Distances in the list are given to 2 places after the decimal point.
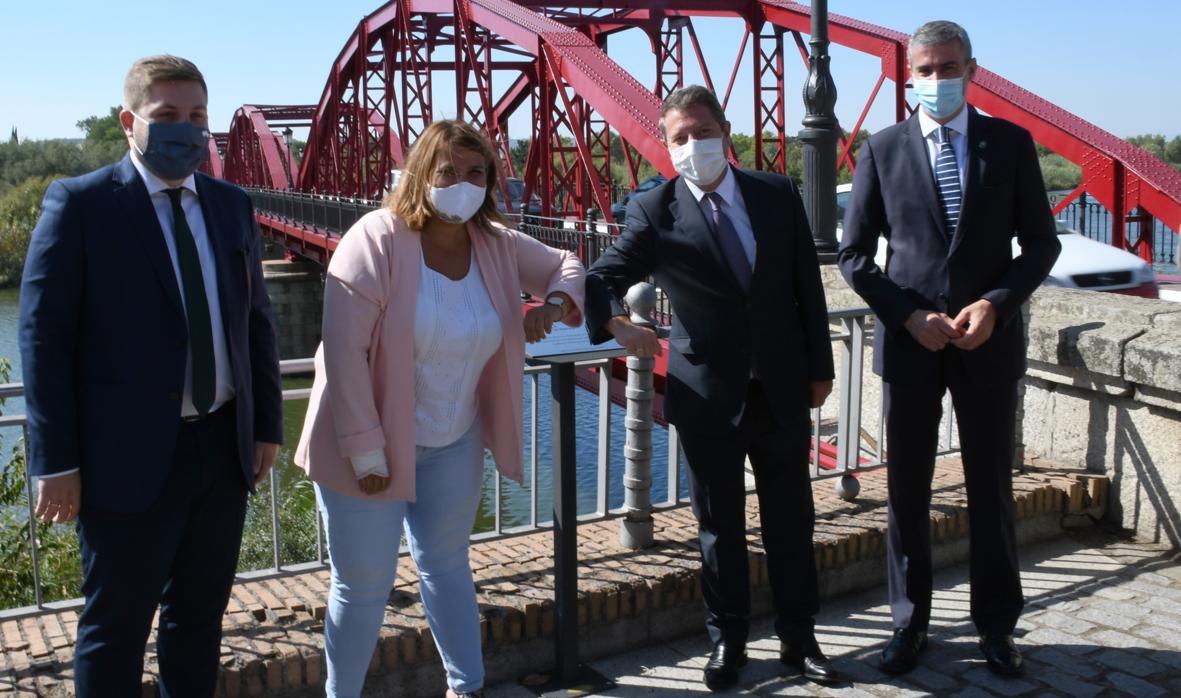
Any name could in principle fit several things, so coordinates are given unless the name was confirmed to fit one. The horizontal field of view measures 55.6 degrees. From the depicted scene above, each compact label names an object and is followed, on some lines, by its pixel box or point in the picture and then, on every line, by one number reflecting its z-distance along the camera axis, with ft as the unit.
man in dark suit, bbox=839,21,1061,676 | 11.10
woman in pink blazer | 9.01
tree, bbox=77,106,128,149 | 464.65
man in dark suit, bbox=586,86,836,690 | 10.76
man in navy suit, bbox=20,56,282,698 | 7.97
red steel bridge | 42.73
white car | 33.27
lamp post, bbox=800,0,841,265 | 27.50
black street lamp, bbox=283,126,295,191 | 155.01
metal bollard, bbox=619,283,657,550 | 12.94
